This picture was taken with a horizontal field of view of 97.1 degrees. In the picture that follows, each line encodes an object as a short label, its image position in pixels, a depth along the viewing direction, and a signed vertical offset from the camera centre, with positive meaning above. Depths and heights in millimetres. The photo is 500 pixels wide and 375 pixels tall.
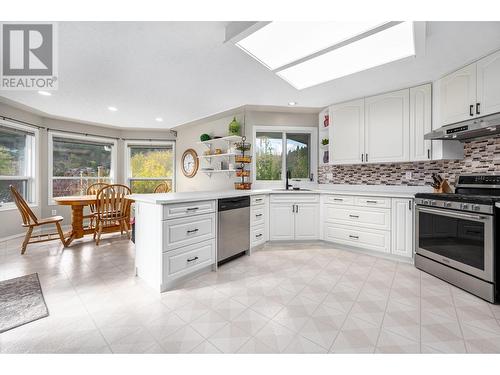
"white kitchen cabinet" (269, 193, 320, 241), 3393 -466
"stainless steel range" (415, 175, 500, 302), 1908 -468
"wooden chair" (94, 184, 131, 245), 3412 -420
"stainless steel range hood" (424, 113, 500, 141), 2078 +598
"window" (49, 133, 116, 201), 4551 +513
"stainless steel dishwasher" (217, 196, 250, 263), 2586 -514
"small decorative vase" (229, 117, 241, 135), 3861 +1042
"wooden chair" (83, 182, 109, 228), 4141 -120
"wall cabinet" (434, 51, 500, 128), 2143 +1018
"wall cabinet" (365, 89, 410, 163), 2941 +837
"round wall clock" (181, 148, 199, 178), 4980 +553
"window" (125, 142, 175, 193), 5500 +533
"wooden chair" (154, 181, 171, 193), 4781 -40
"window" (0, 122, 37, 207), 3701 +439
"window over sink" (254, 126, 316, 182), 4039 +591
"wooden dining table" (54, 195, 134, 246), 3377 -552
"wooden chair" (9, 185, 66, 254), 3039 -463
